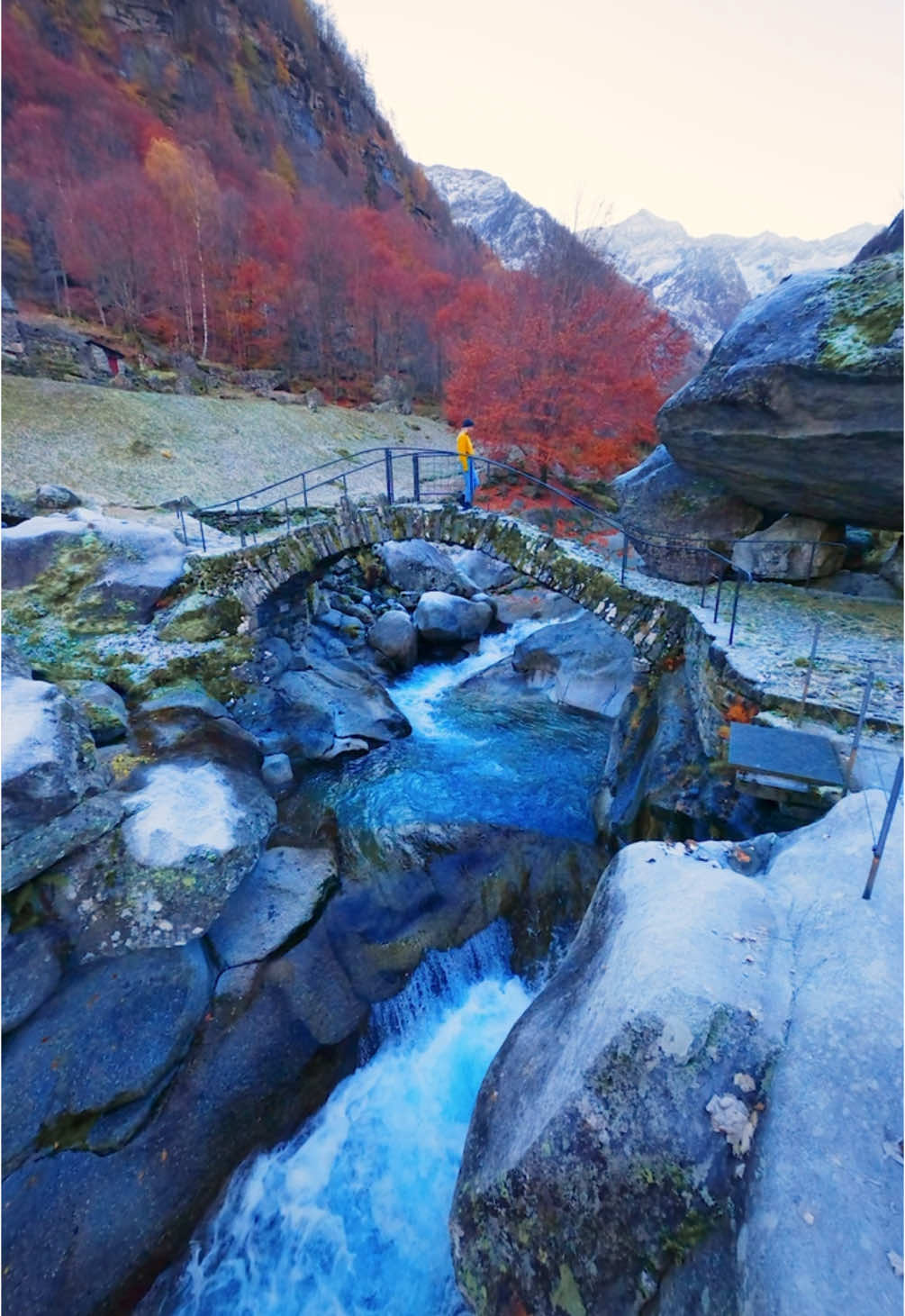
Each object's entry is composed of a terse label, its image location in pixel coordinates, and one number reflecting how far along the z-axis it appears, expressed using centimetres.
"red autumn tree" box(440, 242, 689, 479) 1406
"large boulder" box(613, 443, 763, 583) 971
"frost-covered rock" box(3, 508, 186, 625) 902
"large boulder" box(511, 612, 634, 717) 1120
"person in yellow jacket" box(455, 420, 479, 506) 974
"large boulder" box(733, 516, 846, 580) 925
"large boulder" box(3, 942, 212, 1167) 443
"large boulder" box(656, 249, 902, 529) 646
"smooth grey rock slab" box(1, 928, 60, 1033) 477
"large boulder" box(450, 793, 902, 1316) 197
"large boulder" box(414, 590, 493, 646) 1466
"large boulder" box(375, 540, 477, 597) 1719
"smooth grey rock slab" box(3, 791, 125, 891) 532
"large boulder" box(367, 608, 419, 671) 1374
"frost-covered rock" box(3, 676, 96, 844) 544
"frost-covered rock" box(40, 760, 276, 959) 540
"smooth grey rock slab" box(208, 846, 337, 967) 582
